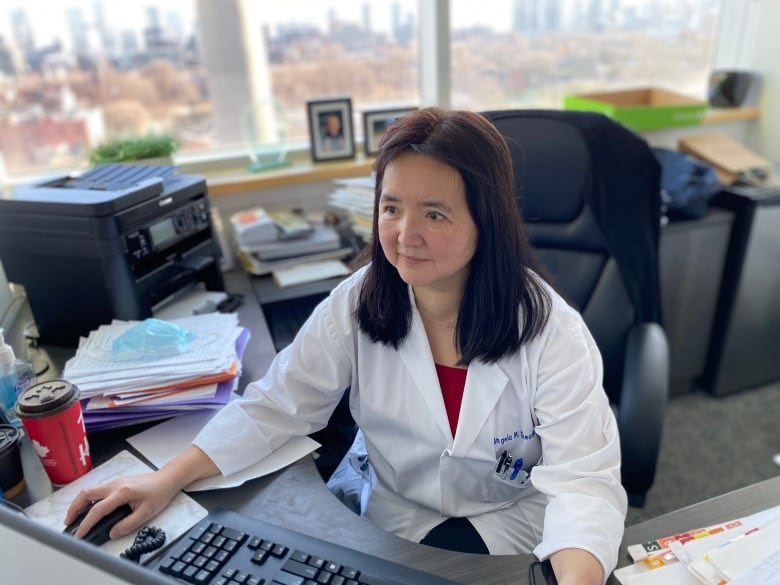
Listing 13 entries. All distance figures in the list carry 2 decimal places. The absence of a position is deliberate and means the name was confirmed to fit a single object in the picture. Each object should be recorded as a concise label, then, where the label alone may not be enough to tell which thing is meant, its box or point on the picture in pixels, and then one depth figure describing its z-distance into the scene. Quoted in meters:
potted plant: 1.57
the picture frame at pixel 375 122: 2.02
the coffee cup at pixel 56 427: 0.82
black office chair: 1.23
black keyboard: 0.68
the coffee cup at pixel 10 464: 0.83
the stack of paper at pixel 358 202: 1.68
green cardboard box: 2.18
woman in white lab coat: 0.84
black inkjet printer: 1.14
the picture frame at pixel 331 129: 1.95
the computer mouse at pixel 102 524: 0.76
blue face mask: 1.05
